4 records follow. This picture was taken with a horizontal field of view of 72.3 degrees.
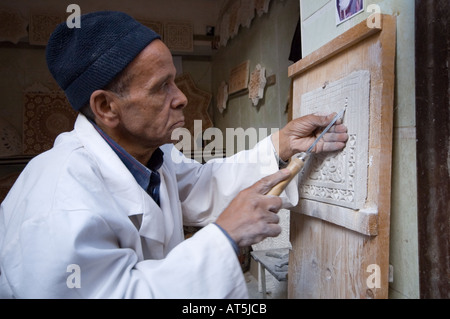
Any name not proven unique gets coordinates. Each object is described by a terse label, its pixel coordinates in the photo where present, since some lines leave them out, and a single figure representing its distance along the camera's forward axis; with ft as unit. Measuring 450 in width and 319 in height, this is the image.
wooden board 2.59
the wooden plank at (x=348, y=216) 2.59
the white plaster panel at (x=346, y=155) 2.77
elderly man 2.39
